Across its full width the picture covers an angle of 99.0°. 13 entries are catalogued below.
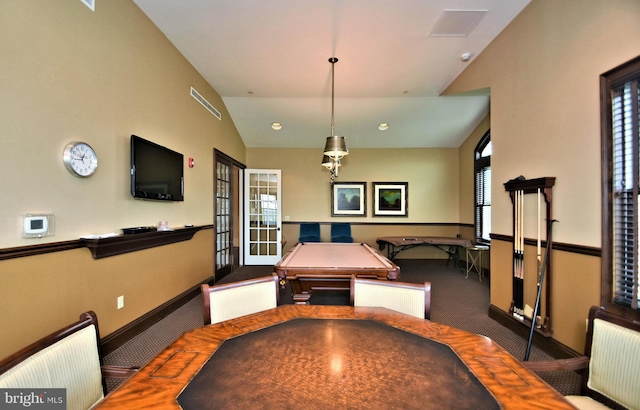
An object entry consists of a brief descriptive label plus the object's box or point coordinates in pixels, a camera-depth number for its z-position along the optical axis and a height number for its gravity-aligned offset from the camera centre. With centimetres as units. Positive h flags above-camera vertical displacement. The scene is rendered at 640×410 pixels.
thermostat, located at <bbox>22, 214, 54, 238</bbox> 181 -12
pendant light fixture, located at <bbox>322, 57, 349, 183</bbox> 324 +72
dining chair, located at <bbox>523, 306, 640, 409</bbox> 113 -68
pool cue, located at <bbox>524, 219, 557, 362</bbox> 236 -51
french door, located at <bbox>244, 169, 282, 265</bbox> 632 -14
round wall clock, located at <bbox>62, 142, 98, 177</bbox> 209 +39
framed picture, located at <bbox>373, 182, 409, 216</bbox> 673 +24
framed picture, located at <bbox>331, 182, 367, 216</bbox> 672 +22
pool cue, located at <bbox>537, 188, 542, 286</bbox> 258 -46
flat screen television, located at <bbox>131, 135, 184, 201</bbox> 275 +41
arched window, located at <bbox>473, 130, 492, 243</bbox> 549 +40
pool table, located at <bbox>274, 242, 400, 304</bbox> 262 -61
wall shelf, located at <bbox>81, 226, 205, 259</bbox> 229 -34
